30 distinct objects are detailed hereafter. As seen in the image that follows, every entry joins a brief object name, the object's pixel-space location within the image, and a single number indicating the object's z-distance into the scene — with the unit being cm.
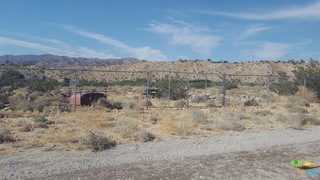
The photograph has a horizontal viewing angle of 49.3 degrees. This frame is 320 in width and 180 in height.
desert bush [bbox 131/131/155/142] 1324
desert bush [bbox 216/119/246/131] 1661
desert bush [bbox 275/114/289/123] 1936
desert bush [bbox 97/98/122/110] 2428
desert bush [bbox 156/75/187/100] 3294
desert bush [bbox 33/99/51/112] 2188
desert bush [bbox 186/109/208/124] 1816
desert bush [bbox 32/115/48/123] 1673
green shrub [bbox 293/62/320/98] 3350
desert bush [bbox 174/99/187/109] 2630
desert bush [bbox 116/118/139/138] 1376
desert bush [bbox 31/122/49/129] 1546
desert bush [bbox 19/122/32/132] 1462
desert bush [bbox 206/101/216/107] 2842
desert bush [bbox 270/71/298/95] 3572
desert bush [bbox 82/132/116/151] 1140
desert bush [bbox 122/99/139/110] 2411
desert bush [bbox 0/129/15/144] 1214
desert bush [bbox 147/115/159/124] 1839
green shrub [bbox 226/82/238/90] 5367
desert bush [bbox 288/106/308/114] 2370
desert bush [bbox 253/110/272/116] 2254
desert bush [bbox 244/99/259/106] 2974
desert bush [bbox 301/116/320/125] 1897
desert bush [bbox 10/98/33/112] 2166
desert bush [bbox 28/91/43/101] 2762
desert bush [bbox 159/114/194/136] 1490
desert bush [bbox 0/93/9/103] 2514
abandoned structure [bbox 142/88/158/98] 3488
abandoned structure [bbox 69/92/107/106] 2433
